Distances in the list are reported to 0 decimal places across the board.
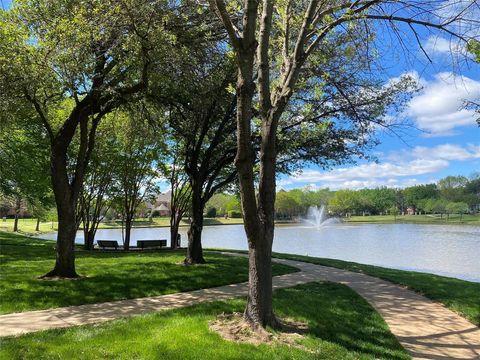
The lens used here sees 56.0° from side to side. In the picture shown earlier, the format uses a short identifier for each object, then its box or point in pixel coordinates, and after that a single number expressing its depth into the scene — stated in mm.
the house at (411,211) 138875
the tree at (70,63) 8664
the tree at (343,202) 121875
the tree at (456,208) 108062
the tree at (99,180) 21594
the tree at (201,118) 10812
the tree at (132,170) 21266
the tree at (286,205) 105731
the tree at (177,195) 24578
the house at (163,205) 105600
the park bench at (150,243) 22453
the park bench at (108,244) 22328
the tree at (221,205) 97000
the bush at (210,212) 94244
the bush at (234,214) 100900
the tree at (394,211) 126938
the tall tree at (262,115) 6141
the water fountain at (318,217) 90481
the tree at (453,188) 118819
